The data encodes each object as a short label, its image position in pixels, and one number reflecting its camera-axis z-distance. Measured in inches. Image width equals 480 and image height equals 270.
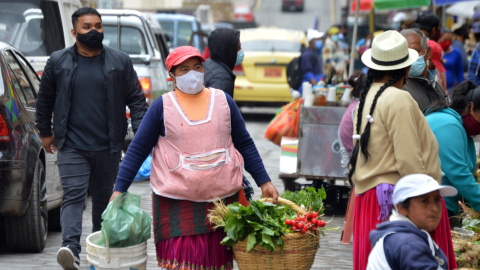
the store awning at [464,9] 1192.2
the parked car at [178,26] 1530.5
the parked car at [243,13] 4273.1
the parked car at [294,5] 4635.8
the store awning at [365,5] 1820.9
